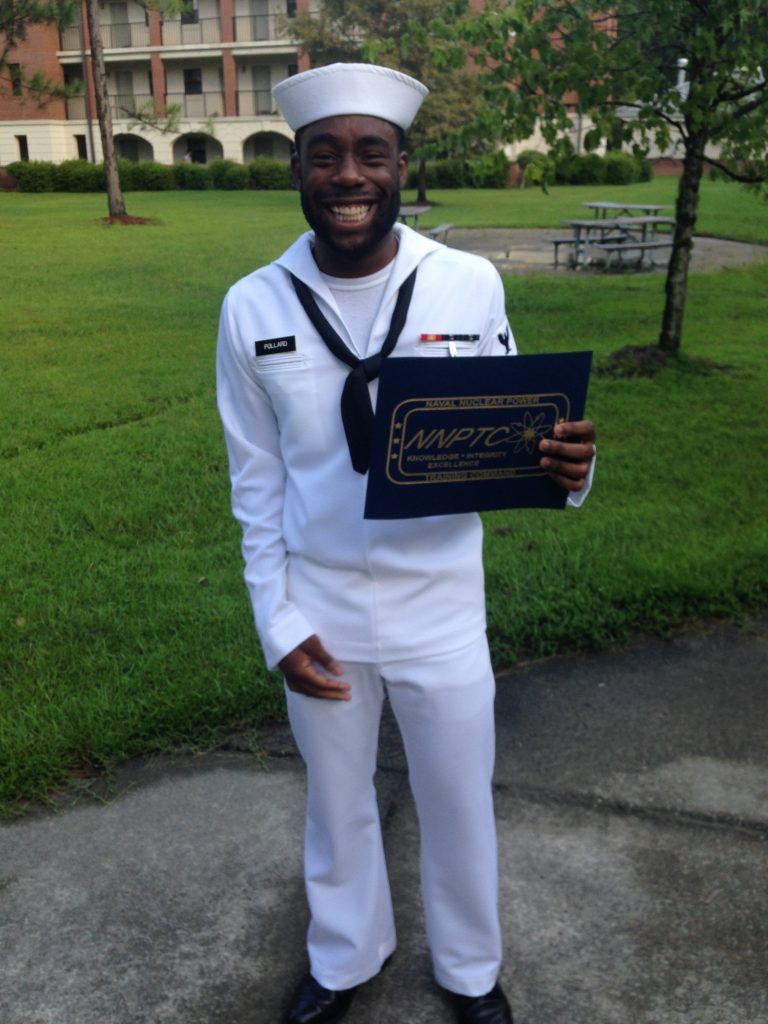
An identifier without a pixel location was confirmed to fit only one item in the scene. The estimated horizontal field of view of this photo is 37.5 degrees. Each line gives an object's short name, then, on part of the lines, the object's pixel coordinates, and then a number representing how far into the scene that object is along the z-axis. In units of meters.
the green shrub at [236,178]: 38.50
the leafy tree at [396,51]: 32.00
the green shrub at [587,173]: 37.62
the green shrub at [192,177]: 38.50
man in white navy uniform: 2.19
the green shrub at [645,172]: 39.21
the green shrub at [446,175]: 37.66
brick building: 47.47
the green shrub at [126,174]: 37.66
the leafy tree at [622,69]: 7.55
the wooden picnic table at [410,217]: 20.61
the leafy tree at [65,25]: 23.50
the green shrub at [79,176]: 37.03
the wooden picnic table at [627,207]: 19.15
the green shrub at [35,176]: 37.50
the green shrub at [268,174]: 38.09
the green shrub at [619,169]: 38.31
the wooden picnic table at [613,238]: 15.21
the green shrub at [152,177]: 38.06
